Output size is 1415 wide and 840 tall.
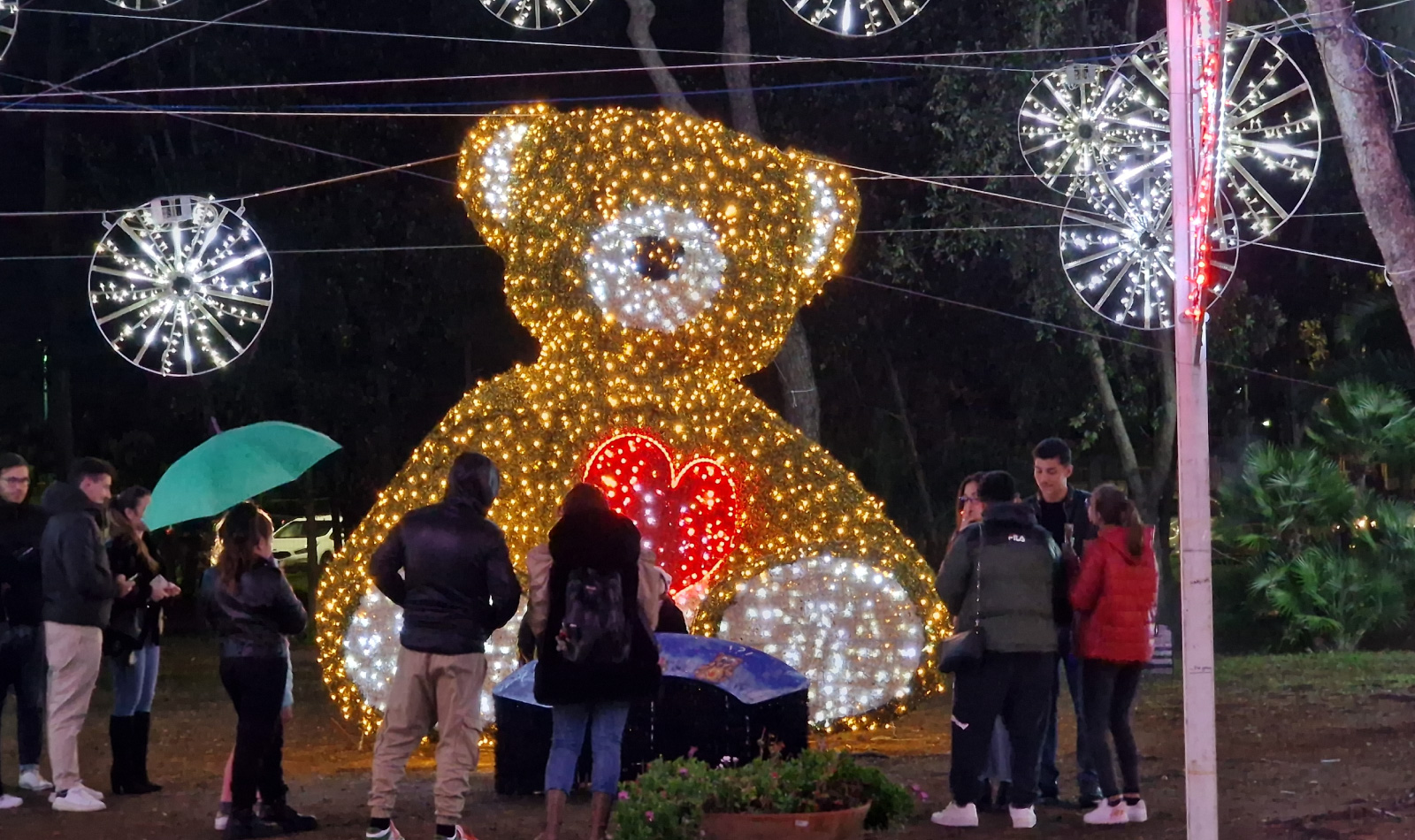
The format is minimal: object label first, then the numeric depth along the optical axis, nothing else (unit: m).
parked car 32.78
